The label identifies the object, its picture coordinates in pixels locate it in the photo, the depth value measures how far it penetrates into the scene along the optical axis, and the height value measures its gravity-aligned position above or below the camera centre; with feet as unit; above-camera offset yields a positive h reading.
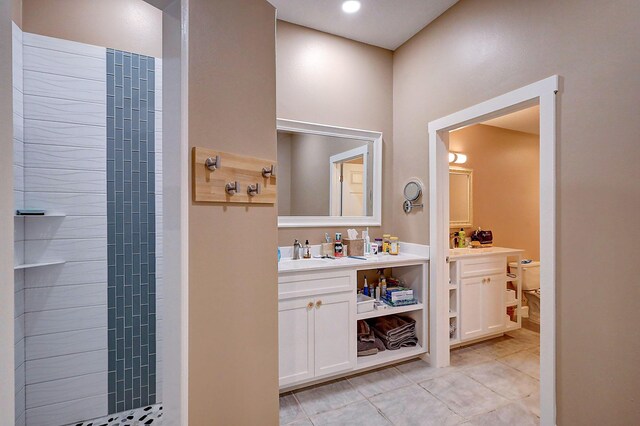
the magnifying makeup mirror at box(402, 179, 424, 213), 8.80 +0.57
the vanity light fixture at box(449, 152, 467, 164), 11.34 +2.09
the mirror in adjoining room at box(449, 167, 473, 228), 11.37 +0.62
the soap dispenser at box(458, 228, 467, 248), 11.09 -0.93
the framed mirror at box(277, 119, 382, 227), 8.43 +1.12
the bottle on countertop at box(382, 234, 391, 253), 9.29 -0.89
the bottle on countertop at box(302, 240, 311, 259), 8.29 -1.03
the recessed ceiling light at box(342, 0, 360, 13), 7.60 +5.24
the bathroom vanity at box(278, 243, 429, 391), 6.68 -2.49
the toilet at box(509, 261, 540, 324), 11.43 -2.72
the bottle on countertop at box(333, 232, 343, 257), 8.62 -1.00
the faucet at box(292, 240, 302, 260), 8.21 -1.00
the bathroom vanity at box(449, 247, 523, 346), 8.98 -2.49
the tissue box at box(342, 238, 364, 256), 8.77 -0.94
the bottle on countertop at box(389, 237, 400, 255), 9.08 -0.99
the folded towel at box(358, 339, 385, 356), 7.98 -3.57
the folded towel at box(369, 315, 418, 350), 8.42 -3.31
